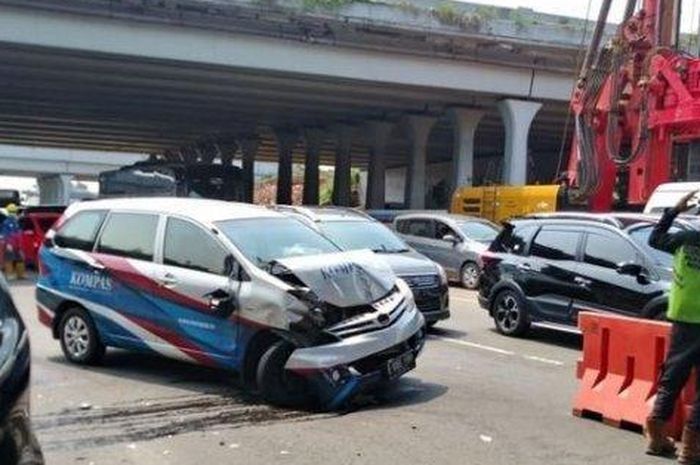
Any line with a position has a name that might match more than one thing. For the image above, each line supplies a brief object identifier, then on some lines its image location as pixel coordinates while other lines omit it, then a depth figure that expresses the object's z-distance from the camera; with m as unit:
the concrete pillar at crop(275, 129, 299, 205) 51.81
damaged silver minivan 7.73
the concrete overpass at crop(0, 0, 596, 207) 29.69
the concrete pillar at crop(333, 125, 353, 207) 47.80
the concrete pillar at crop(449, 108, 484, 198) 40.19
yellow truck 25.47
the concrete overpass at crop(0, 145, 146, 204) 80.56
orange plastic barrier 7.17
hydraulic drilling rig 20.00
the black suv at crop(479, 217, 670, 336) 10.85
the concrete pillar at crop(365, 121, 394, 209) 45.16
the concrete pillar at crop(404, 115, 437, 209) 42.91
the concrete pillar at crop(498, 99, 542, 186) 37.03
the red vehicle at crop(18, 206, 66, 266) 23.36
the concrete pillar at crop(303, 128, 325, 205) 49.94
